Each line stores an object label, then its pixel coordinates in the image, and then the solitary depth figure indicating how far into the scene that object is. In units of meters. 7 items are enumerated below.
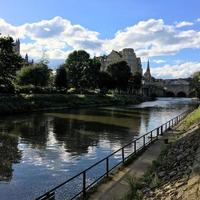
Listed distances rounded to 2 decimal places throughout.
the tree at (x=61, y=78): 74.88
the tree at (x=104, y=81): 88.90
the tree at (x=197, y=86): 75.81
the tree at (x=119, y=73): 94.85
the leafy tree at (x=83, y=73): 83.43
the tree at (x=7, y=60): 50.12
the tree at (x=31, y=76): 65.85
